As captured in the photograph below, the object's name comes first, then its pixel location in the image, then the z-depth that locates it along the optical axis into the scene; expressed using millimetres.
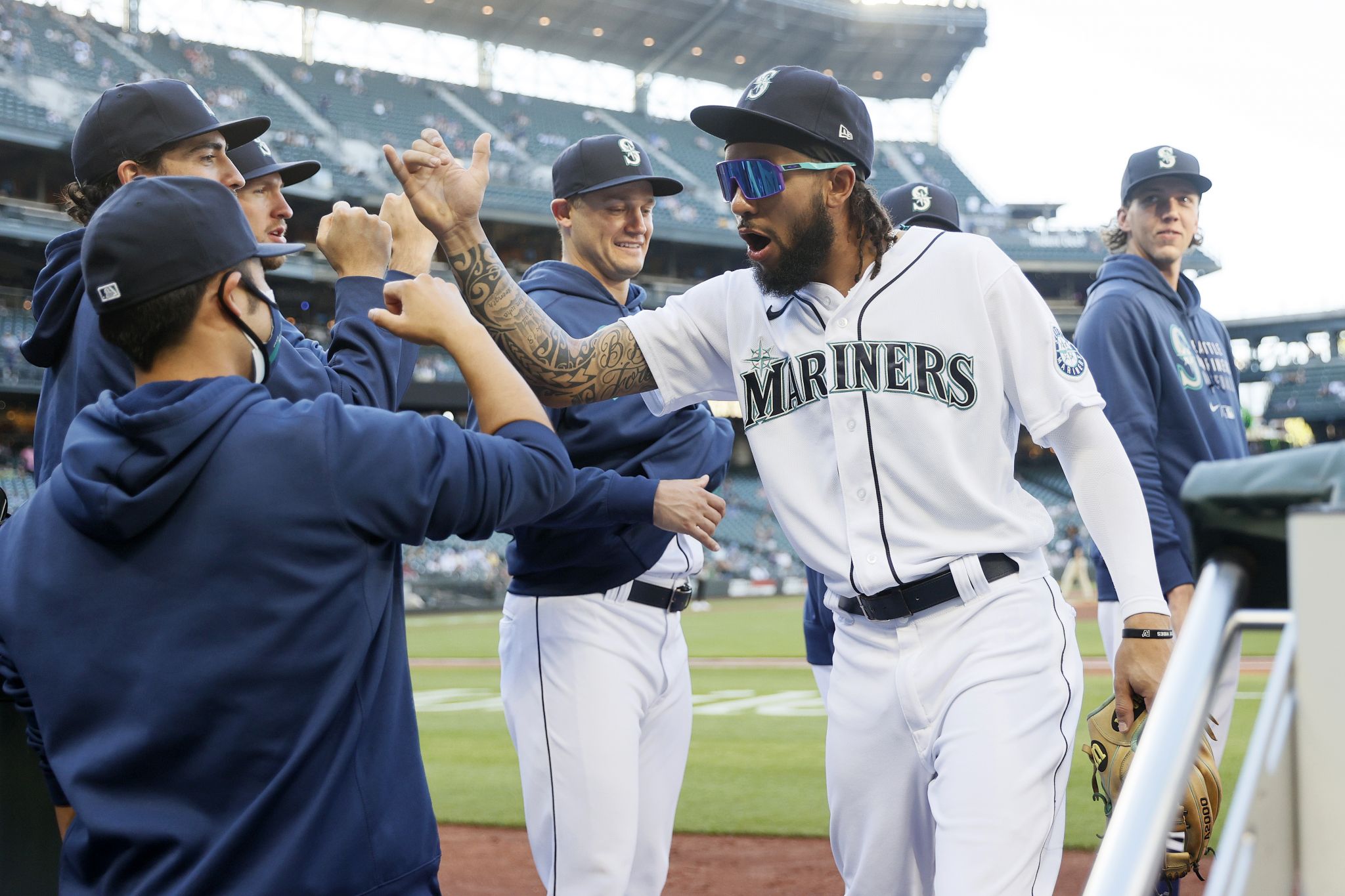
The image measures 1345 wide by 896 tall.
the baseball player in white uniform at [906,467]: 2689
